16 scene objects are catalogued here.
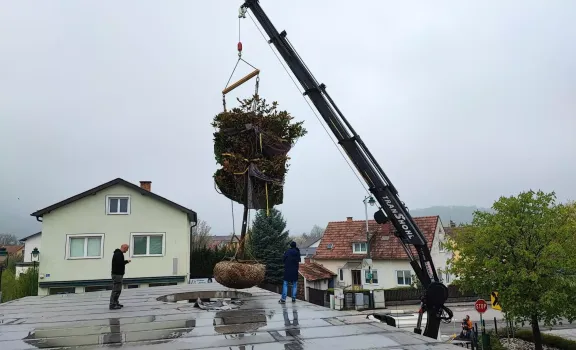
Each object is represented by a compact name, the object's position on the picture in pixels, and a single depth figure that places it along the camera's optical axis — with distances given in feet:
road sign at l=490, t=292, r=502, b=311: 50.11
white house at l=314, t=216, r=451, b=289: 110.52
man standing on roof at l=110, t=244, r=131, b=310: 30.12
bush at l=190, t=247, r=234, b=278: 93.66
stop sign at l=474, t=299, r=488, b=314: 52.95
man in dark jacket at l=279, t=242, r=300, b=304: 31.30
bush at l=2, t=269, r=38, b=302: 75.56
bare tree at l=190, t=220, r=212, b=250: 130.51
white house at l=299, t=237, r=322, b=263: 218.63
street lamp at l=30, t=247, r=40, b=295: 76.25
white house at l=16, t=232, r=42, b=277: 158.14
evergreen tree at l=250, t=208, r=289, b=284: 111.04
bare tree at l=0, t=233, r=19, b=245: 347.79
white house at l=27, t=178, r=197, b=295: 74.23
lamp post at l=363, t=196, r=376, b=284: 103.25
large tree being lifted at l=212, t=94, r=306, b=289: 30.50
